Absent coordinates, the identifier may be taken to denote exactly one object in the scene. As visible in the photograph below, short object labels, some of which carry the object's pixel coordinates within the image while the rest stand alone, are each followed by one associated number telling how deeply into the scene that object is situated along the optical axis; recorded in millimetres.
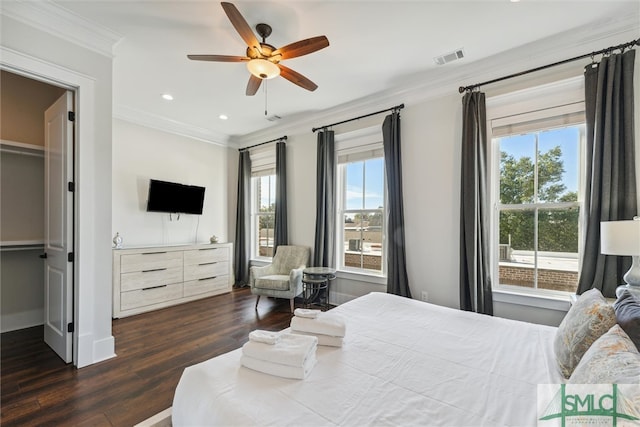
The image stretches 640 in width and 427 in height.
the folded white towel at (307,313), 1701
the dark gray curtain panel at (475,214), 2783
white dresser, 3645
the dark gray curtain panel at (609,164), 2176
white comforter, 1016
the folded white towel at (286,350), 1270
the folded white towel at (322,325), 1591
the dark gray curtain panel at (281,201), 4684
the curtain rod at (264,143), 4766
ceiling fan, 1938
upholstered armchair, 3812
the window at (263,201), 5230
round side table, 3688
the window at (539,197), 2617
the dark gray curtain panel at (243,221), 5348
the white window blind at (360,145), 3896
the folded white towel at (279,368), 1252
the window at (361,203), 3934
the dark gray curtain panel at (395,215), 3361
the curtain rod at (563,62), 2227
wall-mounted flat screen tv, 4320
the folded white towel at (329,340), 1576
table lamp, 1799
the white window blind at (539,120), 2553
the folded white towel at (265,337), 1375
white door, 2445
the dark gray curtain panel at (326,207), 4129
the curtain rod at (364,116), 3488
